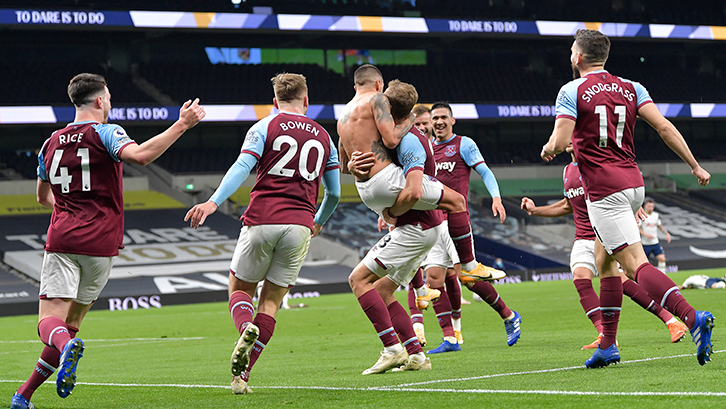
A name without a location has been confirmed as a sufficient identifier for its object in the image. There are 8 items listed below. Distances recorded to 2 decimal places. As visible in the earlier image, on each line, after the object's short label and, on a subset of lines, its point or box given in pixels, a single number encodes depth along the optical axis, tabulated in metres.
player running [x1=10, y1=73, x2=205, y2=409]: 10.54
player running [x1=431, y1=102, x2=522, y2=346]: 19.53
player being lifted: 12.79
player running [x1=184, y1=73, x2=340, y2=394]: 11.69
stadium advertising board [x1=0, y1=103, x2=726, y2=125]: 58.37
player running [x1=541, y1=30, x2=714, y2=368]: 11.41
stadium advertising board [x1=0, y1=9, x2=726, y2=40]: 57.37
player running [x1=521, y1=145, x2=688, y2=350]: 16.64
